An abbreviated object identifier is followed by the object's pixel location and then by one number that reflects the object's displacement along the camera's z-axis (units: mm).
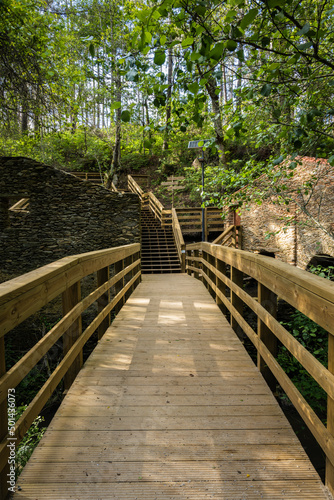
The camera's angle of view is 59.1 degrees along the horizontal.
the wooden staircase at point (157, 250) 11758
